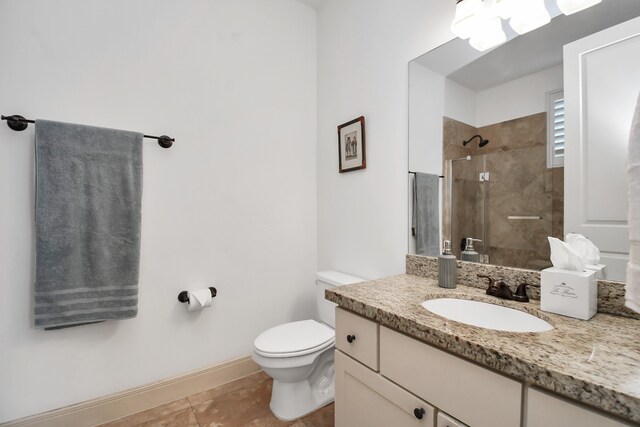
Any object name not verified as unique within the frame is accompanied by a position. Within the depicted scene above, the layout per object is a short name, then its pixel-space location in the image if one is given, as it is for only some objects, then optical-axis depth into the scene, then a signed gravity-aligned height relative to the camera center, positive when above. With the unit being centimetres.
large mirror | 86 +29
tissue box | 78 -24
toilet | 134 -75
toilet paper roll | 158 -50
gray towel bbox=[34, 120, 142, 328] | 125 -4
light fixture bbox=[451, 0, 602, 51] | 100 +77
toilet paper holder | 161 -49
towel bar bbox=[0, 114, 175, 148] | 121 +43
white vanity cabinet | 56 -46
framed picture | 173 +45
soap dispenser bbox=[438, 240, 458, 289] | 114 -25
